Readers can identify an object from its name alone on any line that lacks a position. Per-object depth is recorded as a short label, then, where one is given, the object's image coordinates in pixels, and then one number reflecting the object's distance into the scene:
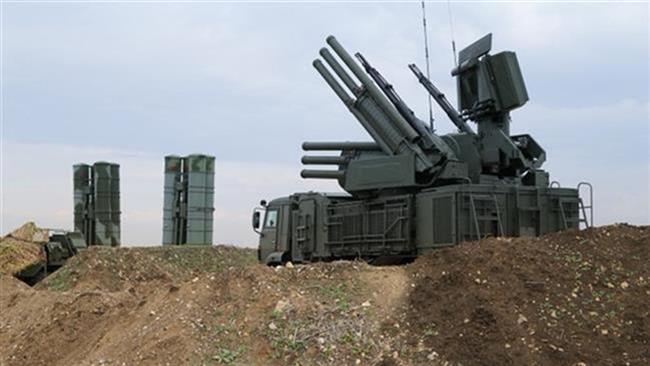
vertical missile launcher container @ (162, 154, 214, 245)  27.16
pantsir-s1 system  13.70
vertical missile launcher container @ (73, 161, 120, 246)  28.67
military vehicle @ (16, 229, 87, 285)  22.11
